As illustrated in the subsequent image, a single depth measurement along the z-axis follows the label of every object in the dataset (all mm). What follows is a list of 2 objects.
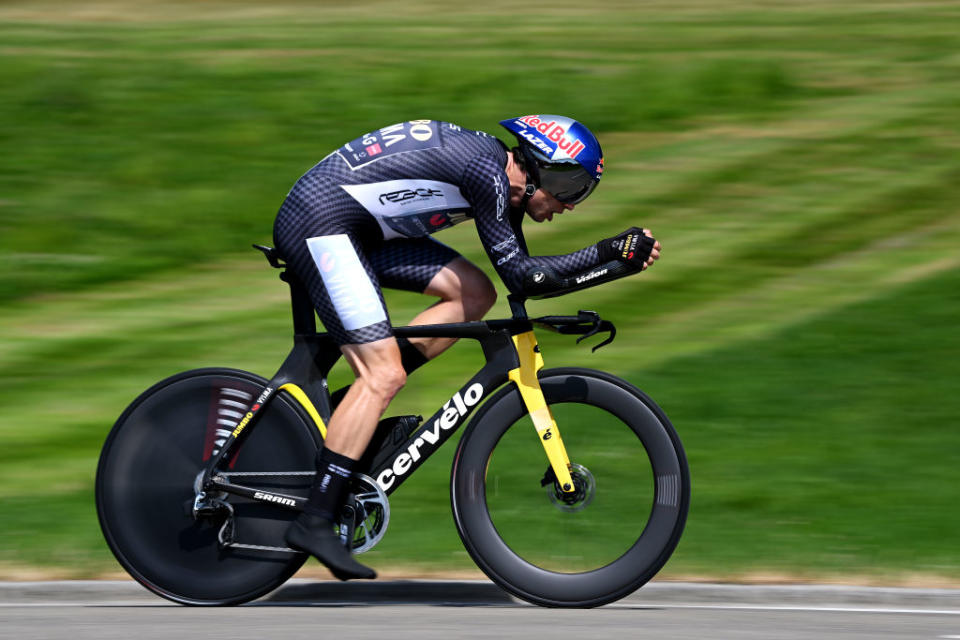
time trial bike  11227
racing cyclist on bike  11031
